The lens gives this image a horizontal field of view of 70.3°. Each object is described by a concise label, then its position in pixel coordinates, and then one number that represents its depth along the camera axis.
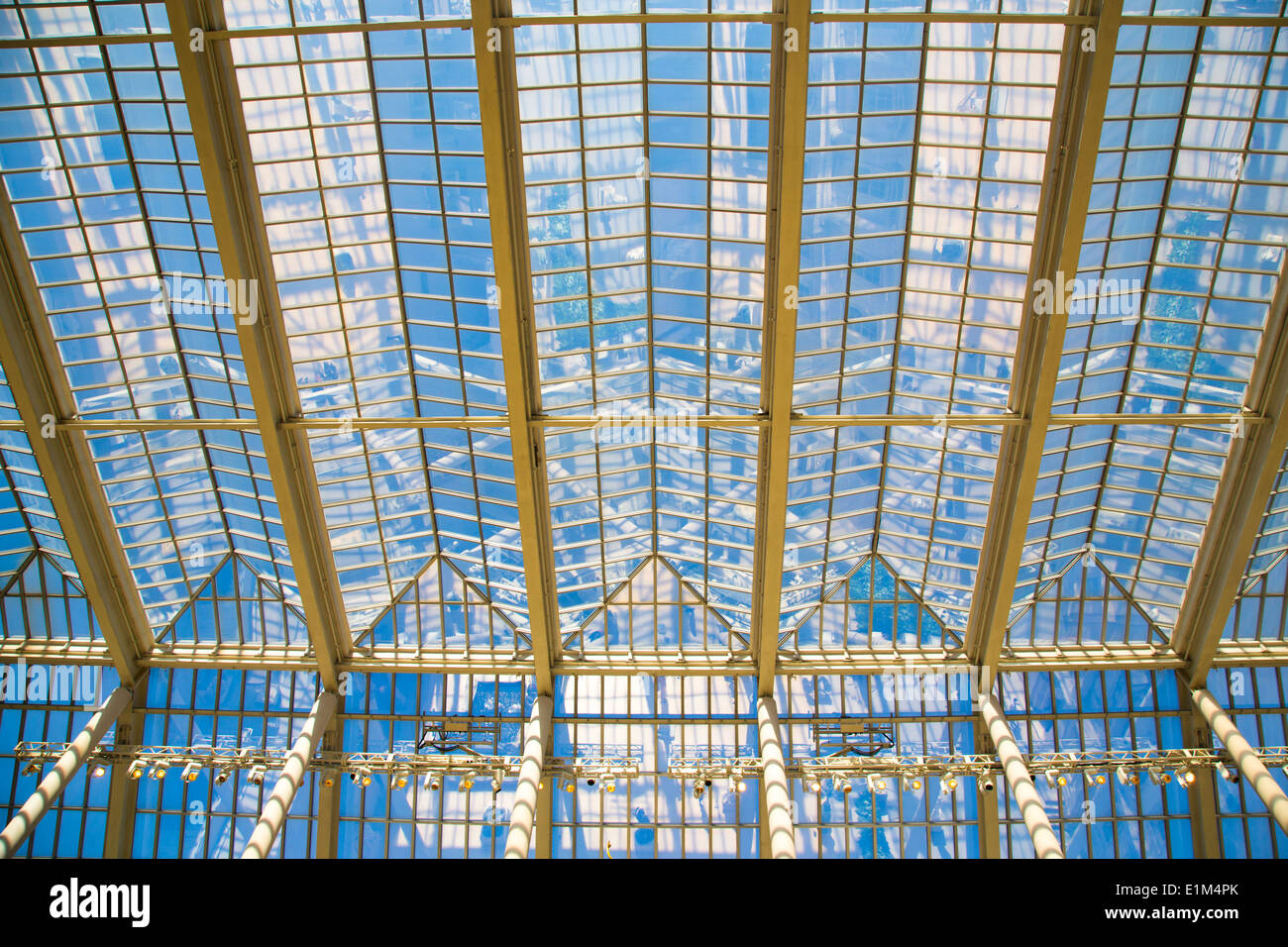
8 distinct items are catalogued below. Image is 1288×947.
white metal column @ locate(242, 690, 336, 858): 21.44
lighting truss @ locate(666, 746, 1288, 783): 25.27
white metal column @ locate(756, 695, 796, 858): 21.66
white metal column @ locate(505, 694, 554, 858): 21.62
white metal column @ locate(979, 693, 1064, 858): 21.22
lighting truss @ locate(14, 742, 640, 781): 25.67
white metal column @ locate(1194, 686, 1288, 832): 21.50
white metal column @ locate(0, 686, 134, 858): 21.17
